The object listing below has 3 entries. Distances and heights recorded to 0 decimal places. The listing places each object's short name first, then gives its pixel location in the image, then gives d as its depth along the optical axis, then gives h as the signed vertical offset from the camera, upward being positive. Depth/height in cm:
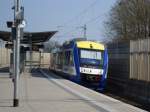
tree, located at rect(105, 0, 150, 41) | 6166 +480
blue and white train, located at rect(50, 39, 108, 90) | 3462 -21
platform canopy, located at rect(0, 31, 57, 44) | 3887 +183
